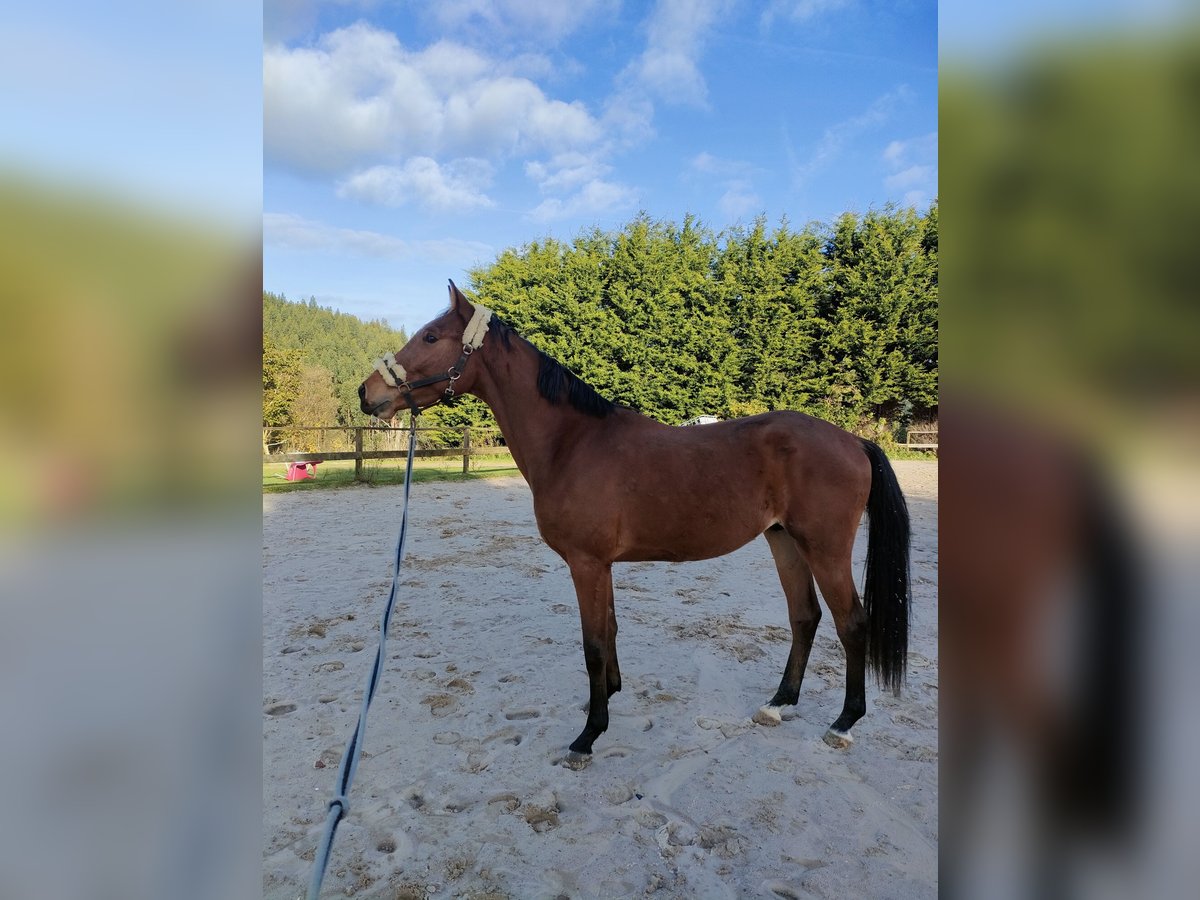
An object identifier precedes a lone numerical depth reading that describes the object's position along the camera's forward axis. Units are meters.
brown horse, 2.79
